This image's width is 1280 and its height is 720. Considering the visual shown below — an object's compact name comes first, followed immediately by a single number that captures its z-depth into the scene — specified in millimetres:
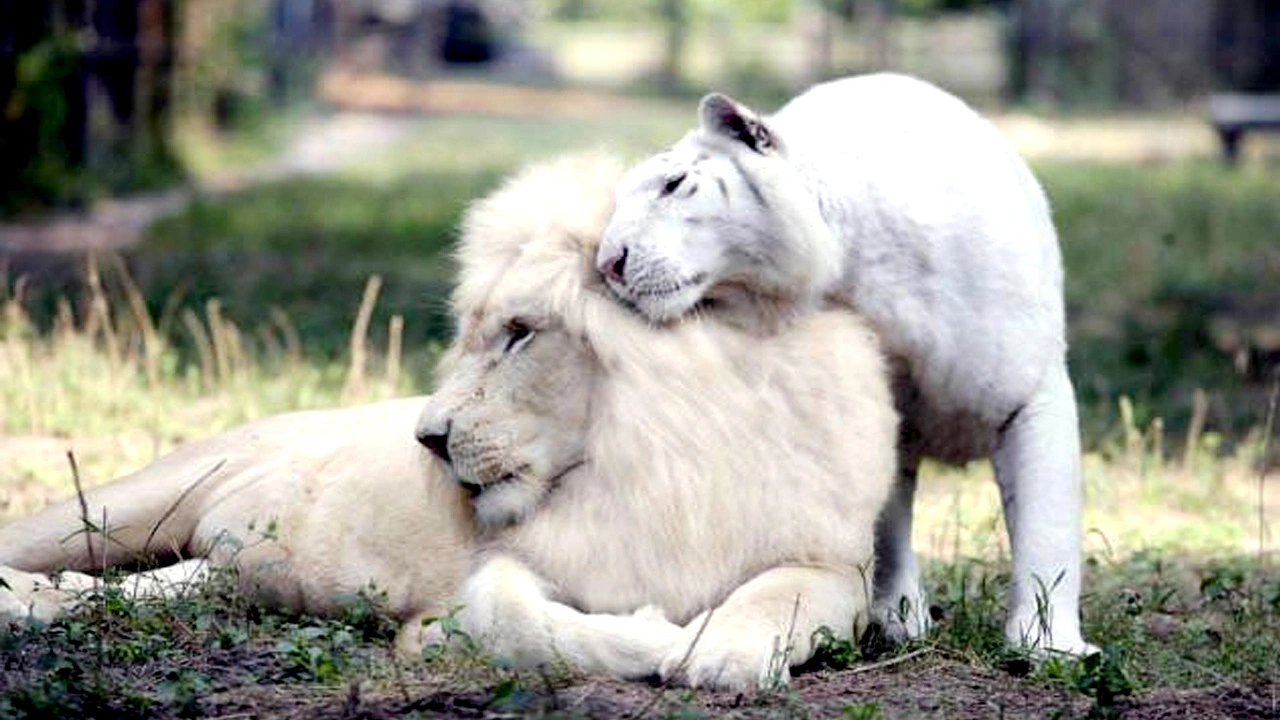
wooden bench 22359
